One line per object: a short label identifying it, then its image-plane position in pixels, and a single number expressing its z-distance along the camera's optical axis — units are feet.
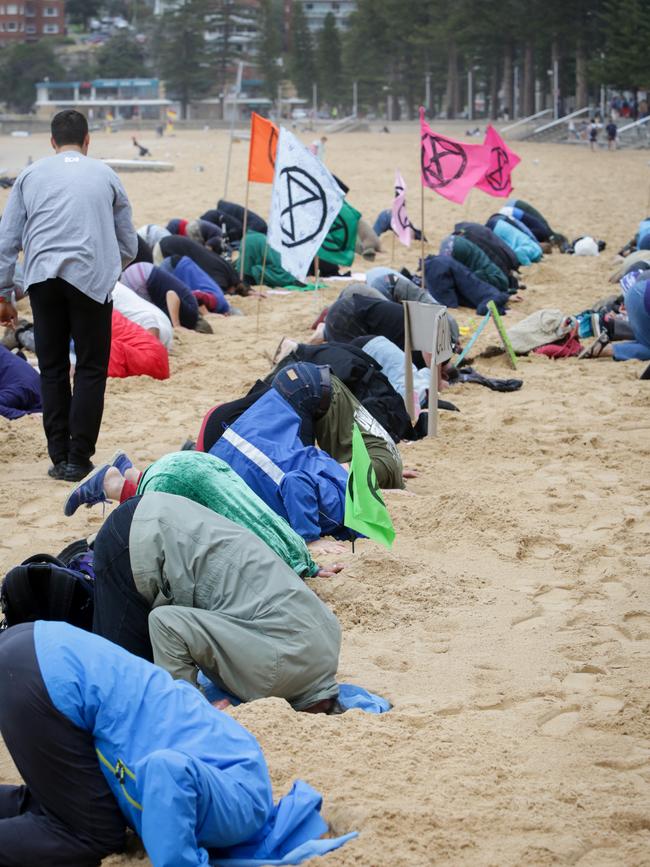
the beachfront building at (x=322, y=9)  432.66
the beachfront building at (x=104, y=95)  298.76
